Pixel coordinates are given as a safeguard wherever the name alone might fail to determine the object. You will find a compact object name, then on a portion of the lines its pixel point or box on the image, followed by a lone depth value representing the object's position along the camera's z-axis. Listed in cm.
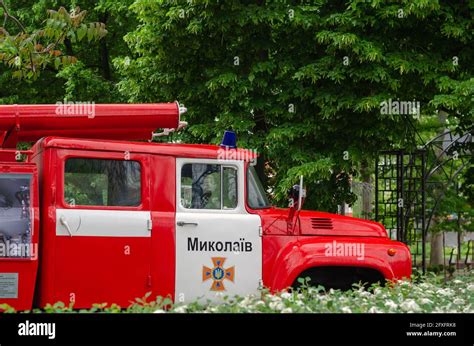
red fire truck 1383
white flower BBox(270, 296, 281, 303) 1117
